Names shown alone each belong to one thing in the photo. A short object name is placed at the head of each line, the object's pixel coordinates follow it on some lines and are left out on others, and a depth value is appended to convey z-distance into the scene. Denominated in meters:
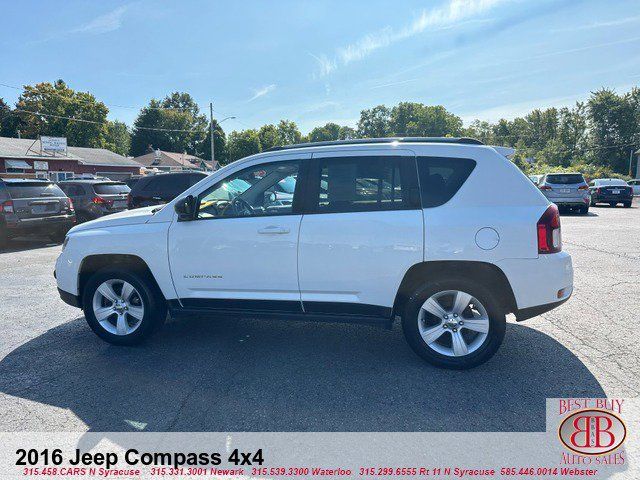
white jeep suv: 3.48
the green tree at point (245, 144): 73.12
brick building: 34.44
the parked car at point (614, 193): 21.55
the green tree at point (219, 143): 88.44
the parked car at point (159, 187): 11.47
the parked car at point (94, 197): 13.37
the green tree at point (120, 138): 93.06
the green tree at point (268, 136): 83.50
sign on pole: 37.97
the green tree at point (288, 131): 107.38
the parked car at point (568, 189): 17.14
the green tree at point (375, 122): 142.62
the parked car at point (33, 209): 10.38
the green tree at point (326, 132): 141.25
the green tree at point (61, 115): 60.28
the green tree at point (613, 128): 63.28
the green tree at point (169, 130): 85.25
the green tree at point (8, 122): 62.28
